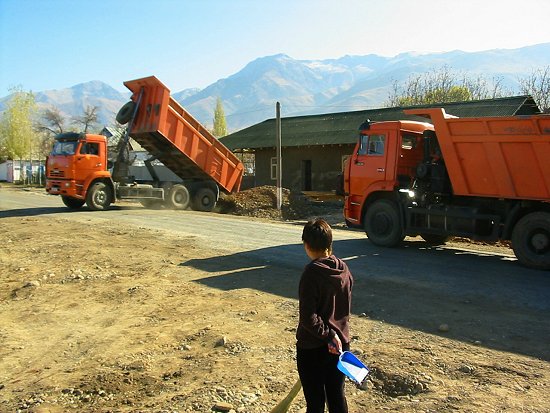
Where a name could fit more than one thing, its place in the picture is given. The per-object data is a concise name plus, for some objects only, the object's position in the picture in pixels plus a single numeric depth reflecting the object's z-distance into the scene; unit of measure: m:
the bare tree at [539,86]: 35.28
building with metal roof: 25.78
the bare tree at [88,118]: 75.00
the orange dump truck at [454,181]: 9.44
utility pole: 22.02
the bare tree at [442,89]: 42.31
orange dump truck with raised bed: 18.75
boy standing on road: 3.08
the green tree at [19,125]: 53.31
